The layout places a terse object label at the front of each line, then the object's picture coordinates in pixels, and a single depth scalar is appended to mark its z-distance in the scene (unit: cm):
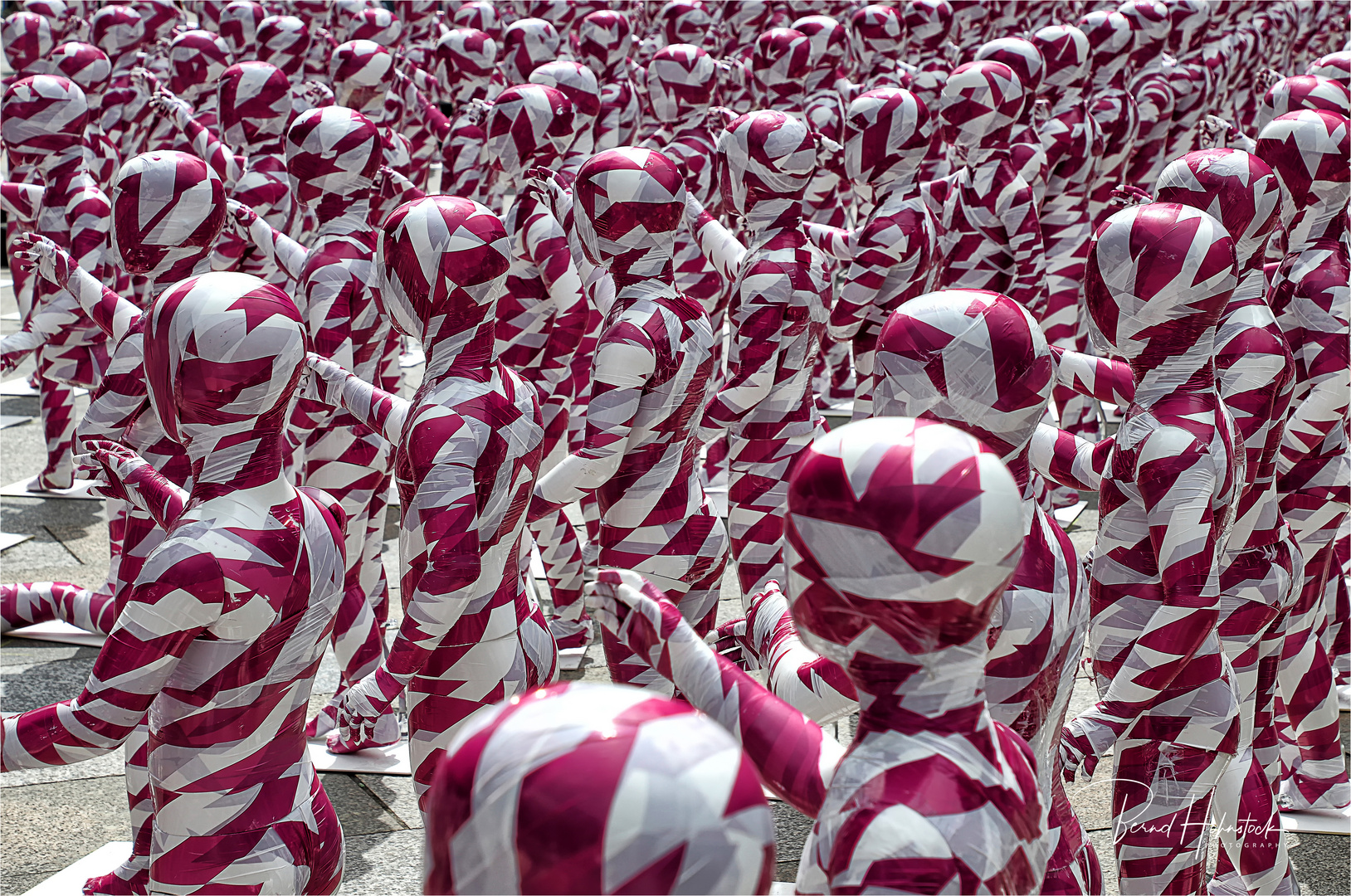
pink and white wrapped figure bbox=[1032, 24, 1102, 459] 734
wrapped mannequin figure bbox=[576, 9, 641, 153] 974
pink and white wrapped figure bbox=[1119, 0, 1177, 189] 900
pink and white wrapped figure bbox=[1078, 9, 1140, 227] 823
